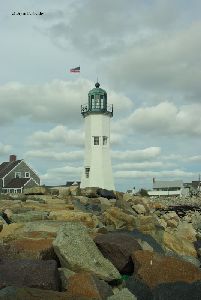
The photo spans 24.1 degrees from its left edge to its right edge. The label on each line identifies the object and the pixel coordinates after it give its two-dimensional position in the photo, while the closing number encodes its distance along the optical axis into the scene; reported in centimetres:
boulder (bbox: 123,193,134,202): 2738
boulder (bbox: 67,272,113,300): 693
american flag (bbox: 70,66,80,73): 3805
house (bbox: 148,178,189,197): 7881
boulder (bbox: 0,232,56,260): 845
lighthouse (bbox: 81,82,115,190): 3875
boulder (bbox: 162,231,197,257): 1252
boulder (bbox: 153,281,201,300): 675
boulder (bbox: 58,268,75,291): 730
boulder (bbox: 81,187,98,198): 2550
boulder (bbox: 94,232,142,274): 902
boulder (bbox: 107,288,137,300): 694
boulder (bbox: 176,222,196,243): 1618
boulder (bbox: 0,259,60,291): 693
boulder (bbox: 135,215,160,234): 1311
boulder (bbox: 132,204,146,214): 2337
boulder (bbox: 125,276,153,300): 723
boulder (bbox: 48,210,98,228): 1305
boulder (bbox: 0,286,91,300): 602
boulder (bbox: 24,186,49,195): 2362
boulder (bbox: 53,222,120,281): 816
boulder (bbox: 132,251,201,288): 788
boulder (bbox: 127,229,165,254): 1098
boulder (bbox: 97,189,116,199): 2636
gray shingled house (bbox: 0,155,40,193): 4847
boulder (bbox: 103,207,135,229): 1448
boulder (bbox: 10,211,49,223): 1276
